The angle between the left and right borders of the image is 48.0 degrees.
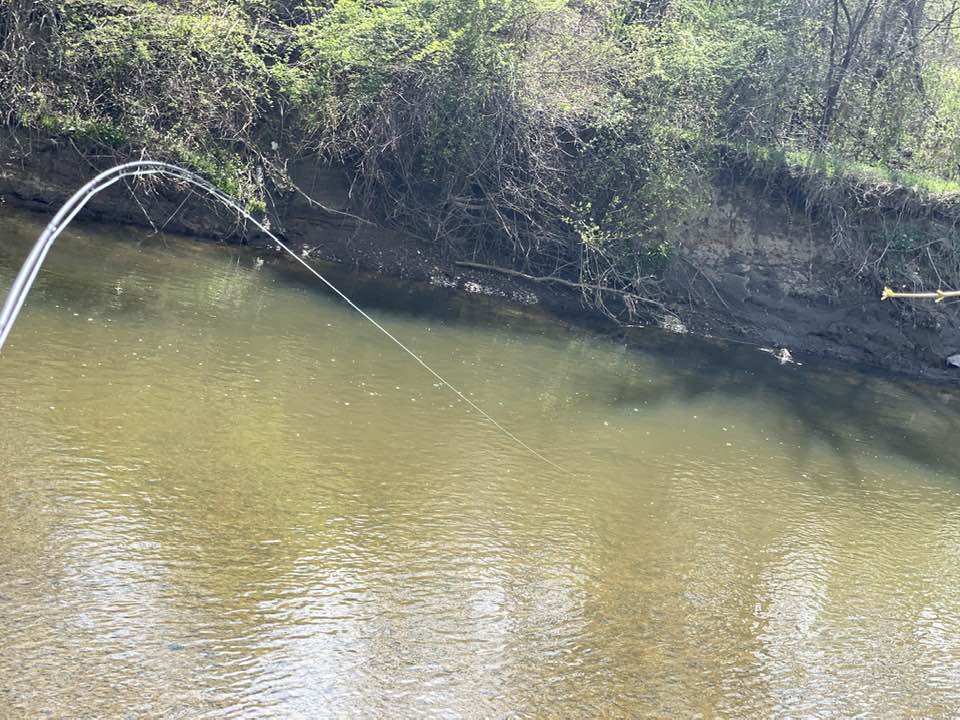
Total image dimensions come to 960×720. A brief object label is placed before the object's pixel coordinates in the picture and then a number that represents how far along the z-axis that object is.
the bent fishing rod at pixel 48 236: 3.50
